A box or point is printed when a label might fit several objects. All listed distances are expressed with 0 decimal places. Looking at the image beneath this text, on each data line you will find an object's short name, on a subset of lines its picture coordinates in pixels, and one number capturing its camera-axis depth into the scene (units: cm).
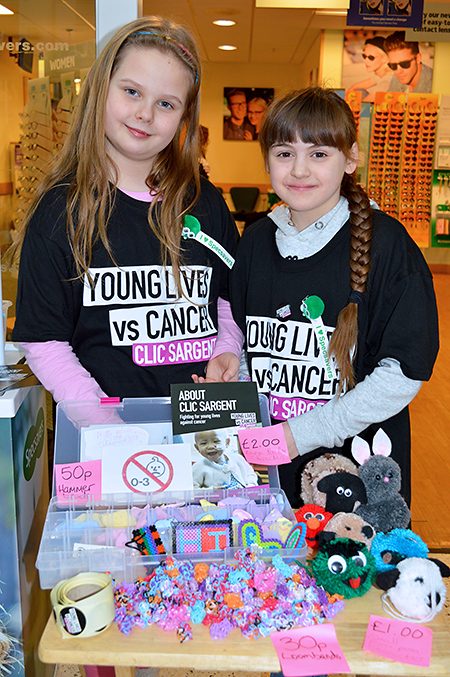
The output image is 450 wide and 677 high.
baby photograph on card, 118
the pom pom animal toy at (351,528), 112
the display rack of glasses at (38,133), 248
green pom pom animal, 104
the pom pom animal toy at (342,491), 120
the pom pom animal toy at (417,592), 100
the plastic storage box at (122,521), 105
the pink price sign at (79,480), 111
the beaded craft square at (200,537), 107
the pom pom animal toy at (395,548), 110
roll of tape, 96
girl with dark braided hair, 133
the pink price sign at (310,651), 92
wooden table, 94
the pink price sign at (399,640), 94
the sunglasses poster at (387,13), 499
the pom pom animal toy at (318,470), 125
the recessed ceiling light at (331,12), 614
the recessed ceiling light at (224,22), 707
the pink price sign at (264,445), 120
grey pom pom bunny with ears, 118
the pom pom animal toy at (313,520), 117
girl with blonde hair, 137
